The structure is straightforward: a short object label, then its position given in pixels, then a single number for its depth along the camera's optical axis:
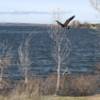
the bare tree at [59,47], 26.19
